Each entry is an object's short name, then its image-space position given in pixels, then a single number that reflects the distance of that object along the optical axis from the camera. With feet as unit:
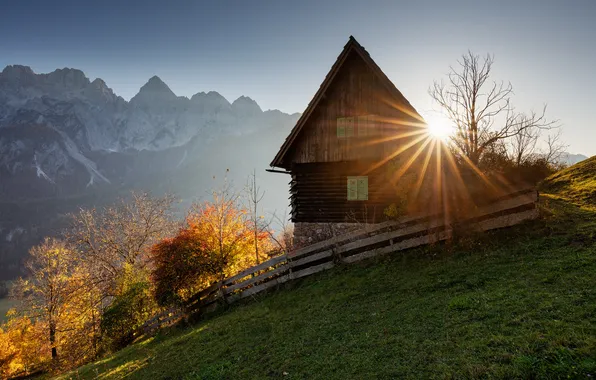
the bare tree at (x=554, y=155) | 106.01
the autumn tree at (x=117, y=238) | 101.86
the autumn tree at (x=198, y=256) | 56.24
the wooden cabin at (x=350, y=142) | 58.90
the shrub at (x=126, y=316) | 67.41
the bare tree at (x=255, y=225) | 63.74
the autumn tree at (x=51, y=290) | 112.16
